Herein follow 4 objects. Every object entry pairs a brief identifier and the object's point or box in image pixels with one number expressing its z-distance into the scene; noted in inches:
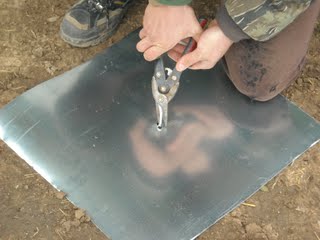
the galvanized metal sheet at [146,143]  64.5
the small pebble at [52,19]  85.5
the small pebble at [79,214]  63.8
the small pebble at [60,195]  65.3
